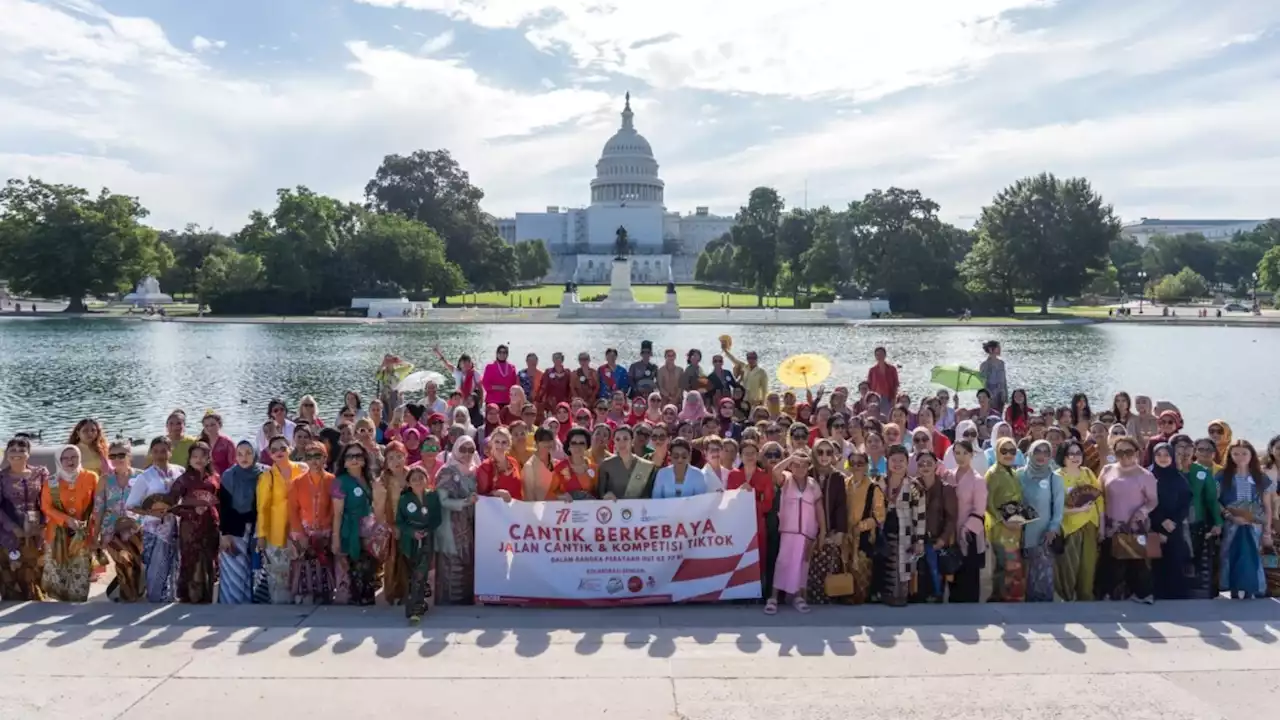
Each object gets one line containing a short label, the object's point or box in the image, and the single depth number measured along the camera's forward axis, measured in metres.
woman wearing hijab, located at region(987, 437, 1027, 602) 6.80
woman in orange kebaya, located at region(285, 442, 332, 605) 6.60
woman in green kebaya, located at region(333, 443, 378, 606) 6.62
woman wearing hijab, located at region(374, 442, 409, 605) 6.57
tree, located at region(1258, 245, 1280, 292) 71.00
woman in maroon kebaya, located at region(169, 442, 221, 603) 6.64
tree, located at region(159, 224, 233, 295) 87.12
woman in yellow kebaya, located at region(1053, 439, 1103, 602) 6.84
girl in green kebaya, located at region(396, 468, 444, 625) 6.39
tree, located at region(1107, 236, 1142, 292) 108.06
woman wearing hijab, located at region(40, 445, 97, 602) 6.65
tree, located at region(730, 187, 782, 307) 77.94
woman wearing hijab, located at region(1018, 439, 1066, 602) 6.79
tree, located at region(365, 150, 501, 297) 79.19
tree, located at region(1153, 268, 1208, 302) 83.31
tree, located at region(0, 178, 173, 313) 59.97
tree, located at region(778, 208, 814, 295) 77.19
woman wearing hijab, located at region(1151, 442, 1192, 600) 6.83
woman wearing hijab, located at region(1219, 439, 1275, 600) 6.88
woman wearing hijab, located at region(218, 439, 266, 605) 6.65
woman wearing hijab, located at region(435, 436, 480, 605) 6.70
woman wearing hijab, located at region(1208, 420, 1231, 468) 7.58
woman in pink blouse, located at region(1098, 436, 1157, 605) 6.78
